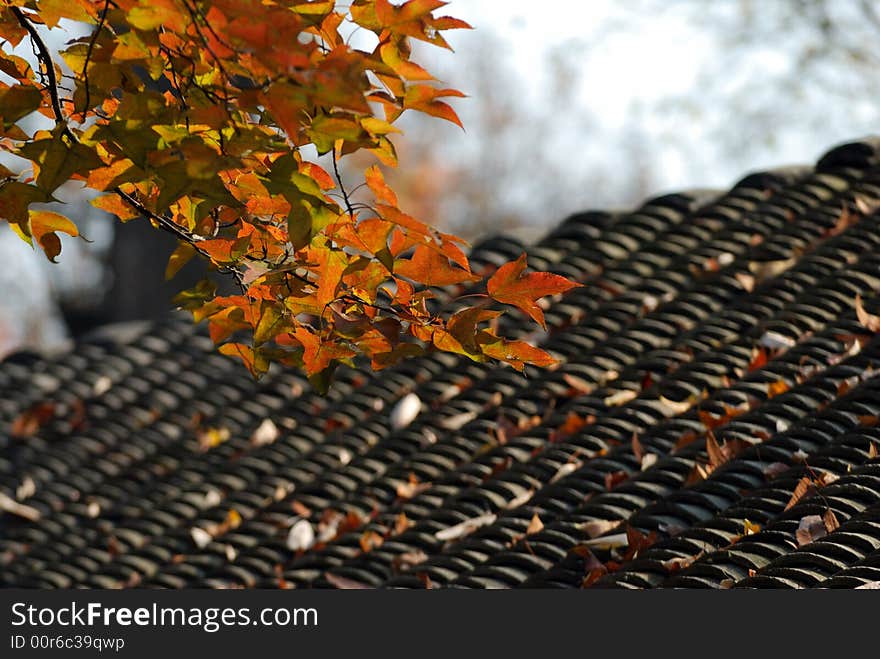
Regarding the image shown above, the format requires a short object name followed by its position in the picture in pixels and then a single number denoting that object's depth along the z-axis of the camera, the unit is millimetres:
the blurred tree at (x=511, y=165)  31281
